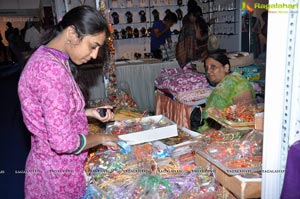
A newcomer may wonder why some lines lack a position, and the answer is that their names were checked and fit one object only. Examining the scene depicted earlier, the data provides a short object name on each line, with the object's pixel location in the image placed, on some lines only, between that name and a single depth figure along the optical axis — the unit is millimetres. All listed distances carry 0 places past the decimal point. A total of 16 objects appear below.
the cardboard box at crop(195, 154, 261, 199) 1013
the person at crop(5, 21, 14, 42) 11773
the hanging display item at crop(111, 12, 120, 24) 6211
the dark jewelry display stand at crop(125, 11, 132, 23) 6328
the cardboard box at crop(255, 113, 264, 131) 1183
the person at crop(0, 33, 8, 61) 12156
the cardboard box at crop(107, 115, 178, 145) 1507
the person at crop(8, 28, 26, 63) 10703
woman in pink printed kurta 1039
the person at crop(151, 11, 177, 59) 5676
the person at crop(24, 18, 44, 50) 10094
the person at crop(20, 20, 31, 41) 11677
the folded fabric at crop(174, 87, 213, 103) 3133
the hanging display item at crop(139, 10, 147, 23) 6402
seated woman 2141
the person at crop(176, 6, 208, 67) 4504
